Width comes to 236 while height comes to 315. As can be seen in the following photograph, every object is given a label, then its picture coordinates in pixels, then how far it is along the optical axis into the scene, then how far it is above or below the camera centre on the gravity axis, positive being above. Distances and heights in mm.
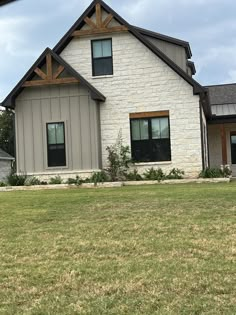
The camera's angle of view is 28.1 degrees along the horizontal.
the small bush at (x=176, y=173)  18359 -248
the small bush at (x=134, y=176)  18453 -299
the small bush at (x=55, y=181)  18422 -378
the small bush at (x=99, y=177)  17733 -300
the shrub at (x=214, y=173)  17978 -297
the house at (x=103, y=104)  18641 +2614
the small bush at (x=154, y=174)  18141 -253
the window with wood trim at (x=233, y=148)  24828 +883
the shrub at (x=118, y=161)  18641 +302
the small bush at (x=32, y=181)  18703 -362
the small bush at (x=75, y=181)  17650 -398
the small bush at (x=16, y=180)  18734 -285
